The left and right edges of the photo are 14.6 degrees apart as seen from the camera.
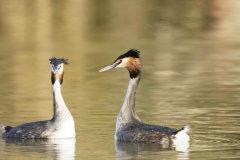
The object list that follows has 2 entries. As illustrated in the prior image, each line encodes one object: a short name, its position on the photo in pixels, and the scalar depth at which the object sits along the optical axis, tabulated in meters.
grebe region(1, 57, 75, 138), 14.91
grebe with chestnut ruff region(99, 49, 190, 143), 13.85
